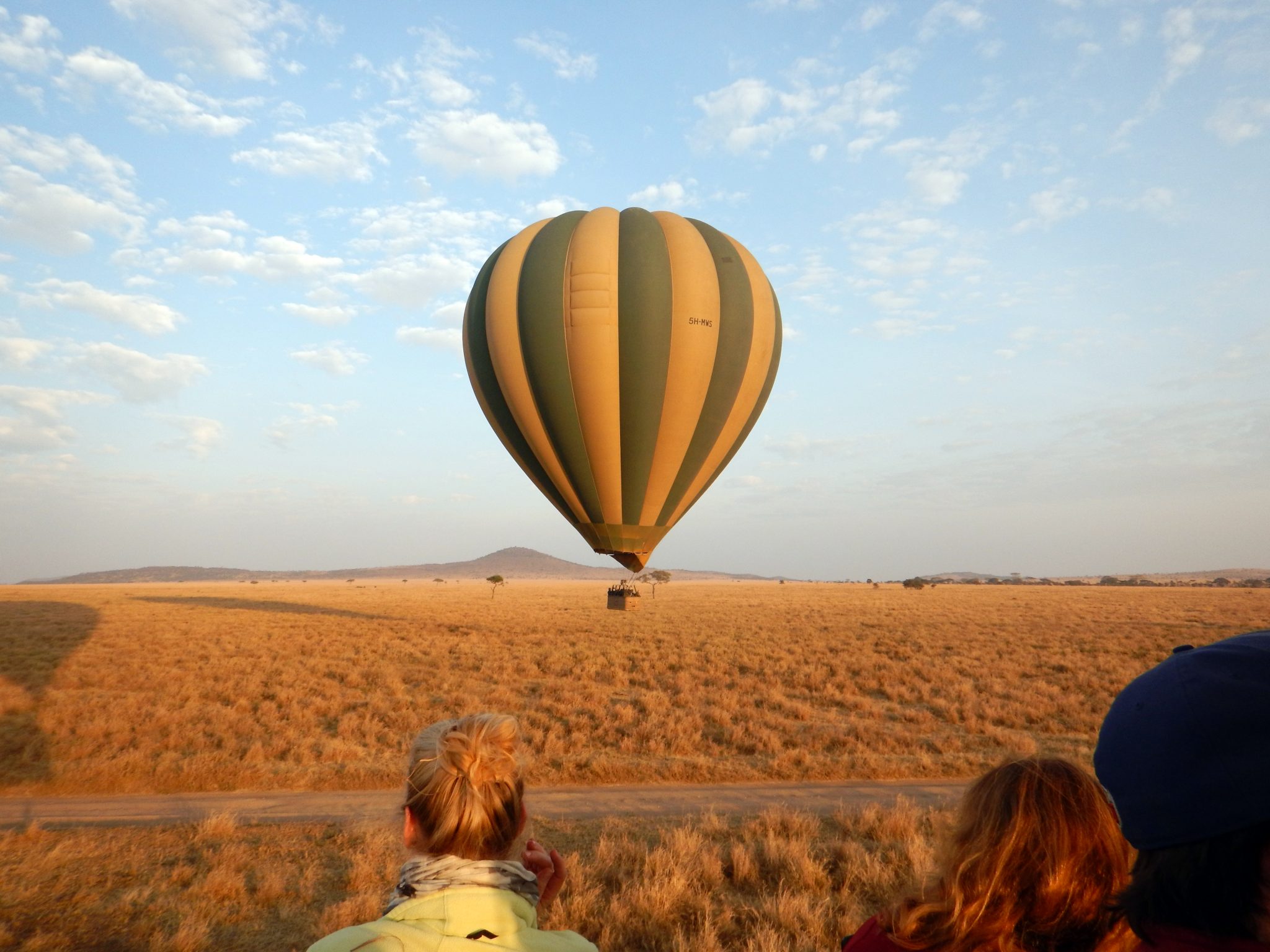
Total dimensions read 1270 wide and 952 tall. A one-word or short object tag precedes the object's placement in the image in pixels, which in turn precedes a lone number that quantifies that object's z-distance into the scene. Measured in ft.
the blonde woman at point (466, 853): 6.24
